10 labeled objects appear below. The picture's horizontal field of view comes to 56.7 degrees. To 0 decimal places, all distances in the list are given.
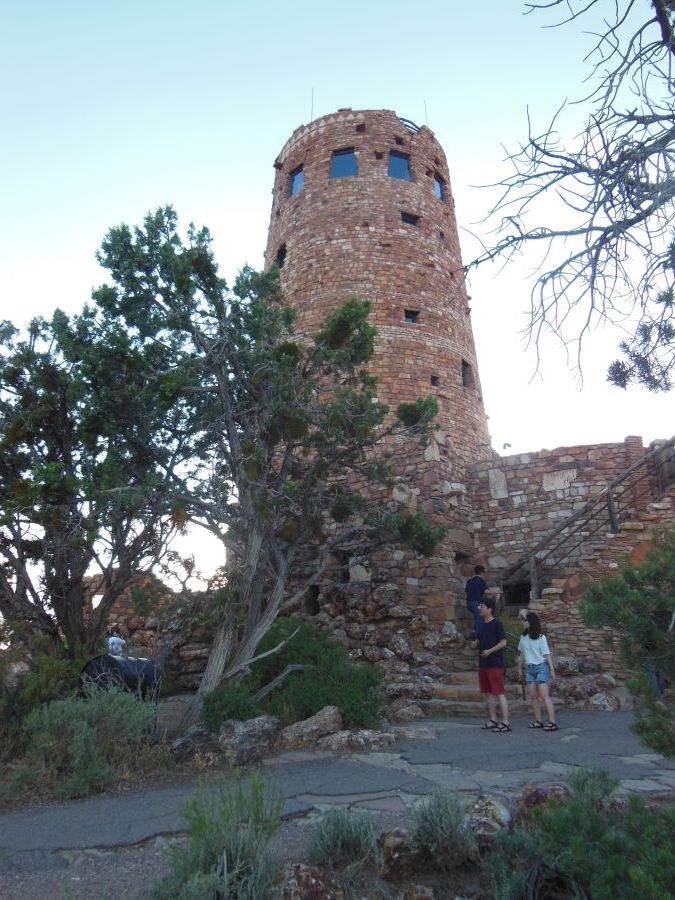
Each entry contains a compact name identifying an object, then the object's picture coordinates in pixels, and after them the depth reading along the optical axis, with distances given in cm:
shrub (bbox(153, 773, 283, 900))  272
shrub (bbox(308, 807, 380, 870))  325
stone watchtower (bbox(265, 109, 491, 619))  1377
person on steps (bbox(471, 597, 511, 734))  669
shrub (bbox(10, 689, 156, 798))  494
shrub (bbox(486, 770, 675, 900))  220
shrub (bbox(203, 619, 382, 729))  639
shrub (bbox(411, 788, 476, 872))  319
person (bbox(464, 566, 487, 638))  855
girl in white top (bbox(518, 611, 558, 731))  659
